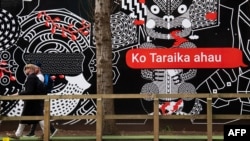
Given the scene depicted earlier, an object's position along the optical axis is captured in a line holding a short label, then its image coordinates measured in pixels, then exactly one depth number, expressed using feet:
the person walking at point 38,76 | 44.10
